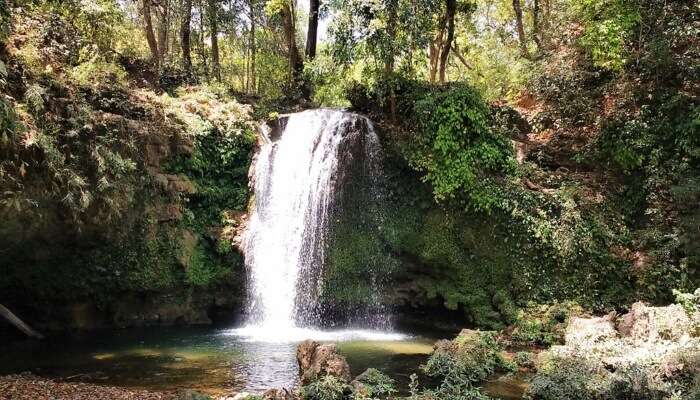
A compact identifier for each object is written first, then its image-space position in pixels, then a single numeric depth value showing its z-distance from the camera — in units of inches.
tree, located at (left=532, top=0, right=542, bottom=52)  782.6
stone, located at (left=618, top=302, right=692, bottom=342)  354.3
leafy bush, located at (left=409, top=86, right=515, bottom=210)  539.5
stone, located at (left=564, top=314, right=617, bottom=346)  381.7
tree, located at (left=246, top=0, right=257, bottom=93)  916.0
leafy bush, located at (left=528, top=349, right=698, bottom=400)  288.4
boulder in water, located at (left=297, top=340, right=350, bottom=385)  310.3
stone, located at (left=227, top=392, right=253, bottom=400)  285.6
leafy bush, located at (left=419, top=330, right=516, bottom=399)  317.7
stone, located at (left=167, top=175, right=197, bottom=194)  554.6
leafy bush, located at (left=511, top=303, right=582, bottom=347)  440.8
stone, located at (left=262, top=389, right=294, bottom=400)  280.2
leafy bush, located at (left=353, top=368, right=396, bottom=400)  295.4
